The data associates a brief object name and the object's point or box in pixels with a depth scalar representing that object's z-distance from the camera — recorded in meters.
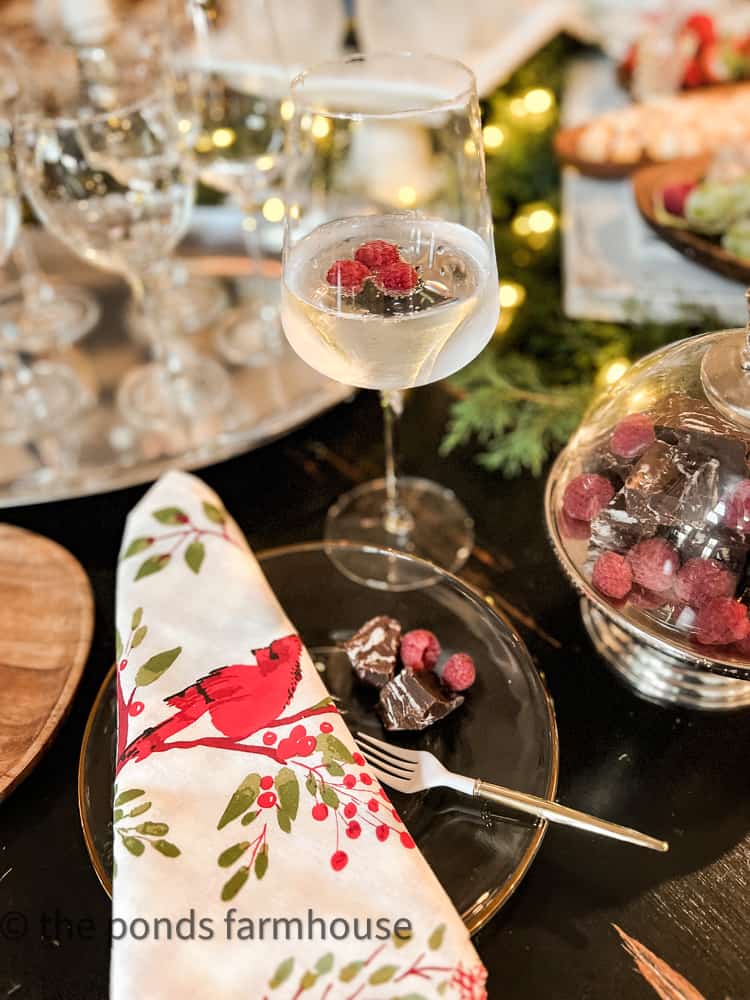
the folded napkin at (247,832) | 0.48
